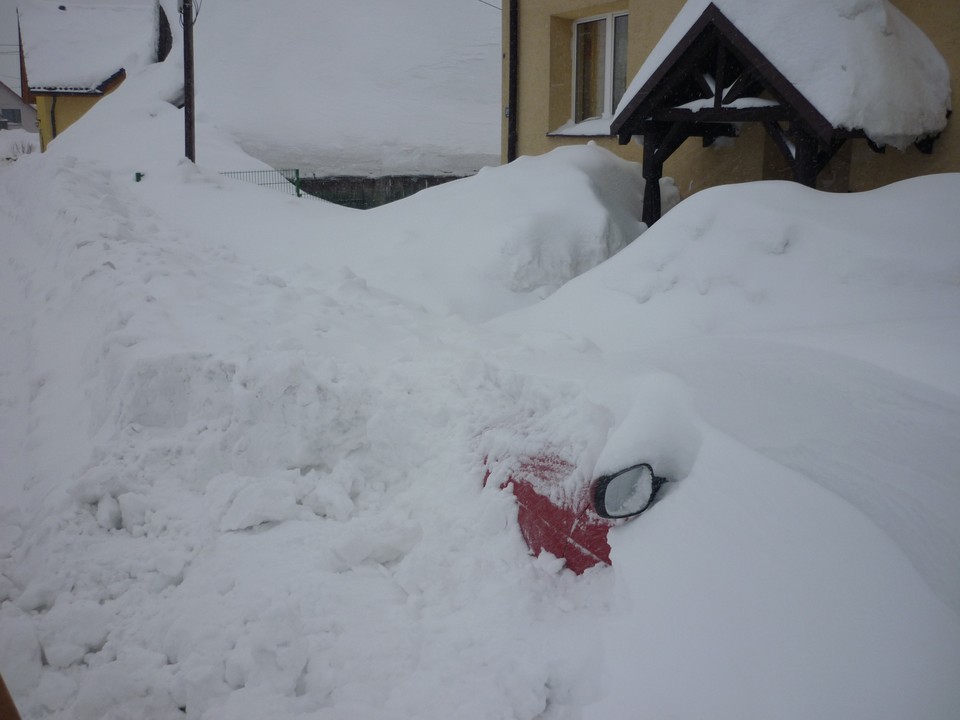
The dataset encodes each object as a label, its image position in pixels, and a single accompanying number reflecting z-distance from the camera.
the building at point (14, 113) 40.81
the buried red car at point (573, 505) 2.27
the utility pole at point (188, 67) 13.90
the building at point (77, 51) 23.59
